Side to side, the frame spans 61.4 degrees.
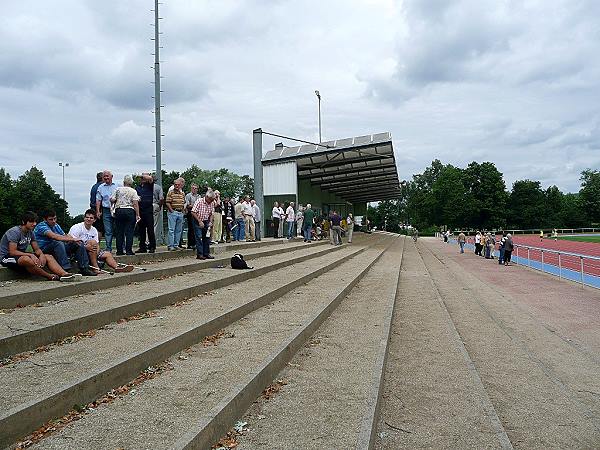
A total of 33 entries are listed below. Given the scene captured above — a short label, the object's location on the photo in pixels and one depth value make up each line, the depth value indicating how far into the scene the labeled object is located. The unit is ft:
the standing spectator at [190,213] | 35.45
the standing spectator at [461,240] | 111.57
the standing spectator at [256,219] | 53.56
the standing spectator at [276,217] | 62.52
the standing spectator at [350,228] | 83.71
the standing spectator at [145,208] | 29.81
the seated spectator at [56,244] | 21.62
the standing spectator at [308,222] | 64.58
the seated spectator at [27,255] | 20.27
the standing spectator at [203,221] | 31.86
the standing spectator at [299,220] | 69.92
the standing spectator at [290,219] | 62.95
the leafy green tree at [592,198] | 302.25
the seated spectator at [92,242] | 23.50
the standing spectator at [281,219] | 62.96
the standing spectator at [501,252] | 78.19
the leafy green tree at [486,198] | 266.77
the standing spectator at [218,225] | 45.50
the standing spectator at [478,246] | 101.60
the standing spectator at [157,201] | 32.00
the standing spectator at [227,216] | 49.96
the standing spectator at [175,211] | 32.89
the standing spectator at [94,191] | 28.49
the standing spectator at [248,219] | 52.13
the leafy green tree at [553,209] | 288.30
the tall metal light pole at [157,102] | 37.19
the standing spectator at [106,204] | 27.61
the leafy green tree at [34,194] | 189.26
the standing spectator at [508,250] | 76.68
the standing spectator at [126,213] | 27.09
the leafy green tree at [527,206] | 282.15
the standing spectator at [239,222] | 51.55
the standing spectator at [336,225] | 68.33
